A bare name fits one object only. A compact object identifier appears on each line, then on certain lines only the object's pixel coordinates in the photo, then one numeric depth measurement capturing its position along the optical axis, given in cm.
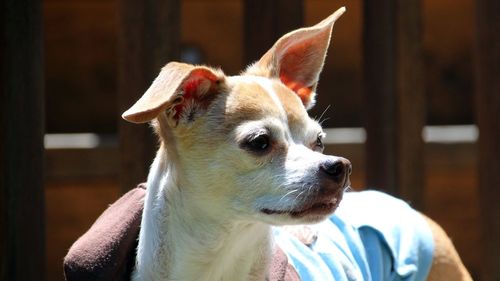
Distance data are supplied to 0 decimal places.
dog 568
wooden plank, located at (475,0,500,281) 821
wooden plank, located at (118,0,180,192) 758
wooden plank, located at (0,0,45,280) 716
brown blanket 597
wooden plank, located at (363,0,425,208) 827
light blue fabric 678
